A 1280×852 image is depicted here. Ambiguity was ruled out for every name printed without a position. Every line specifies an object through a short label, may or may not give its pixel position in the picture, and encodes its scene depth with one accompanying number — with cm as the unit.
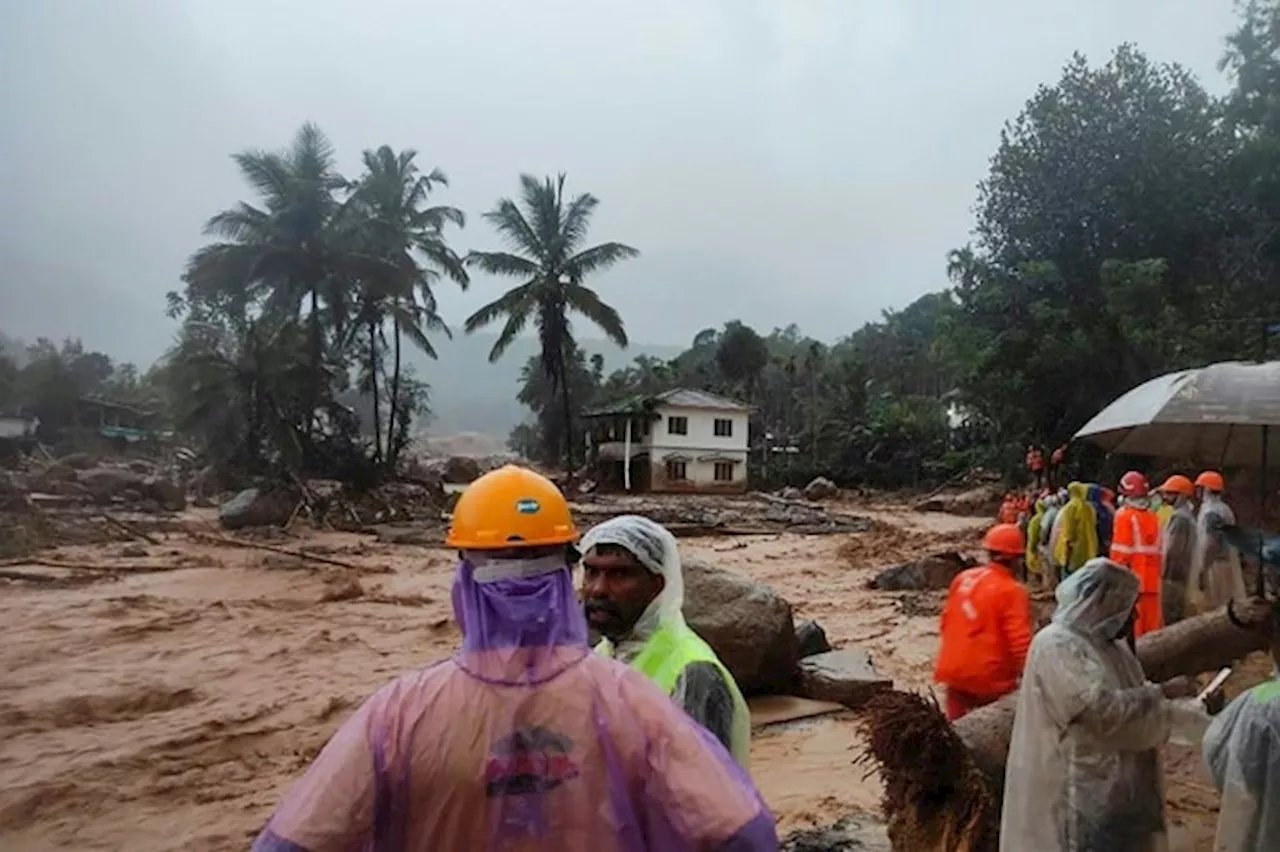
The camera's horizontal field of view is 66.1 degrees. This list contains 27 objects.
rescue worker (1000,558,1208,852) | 298
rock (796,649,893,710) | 723
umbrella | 399
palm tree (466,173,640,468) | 3488
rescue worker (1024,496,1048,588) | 1198
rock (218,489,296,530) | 2314
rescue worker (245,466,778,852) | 142
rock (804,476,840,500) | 3728
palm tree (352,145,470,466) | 3397
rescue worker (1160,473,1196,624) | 827
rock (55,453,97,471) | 2765
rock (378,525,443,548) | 2170
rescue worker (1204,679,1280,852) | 262
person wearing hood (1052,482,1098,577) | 922
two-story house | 4016
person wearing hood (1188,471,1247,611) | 807
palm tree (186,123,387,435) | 3008
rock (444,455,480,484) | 4697
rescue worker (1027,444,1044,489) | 1433
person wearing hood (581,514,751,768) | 239
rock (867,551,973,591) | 1379
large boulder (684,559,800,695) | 698
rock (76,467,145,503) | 2389
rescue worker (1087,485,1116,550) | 927
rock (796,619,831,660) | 837
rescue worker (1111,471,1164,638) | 757
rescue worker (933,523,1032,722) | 446
